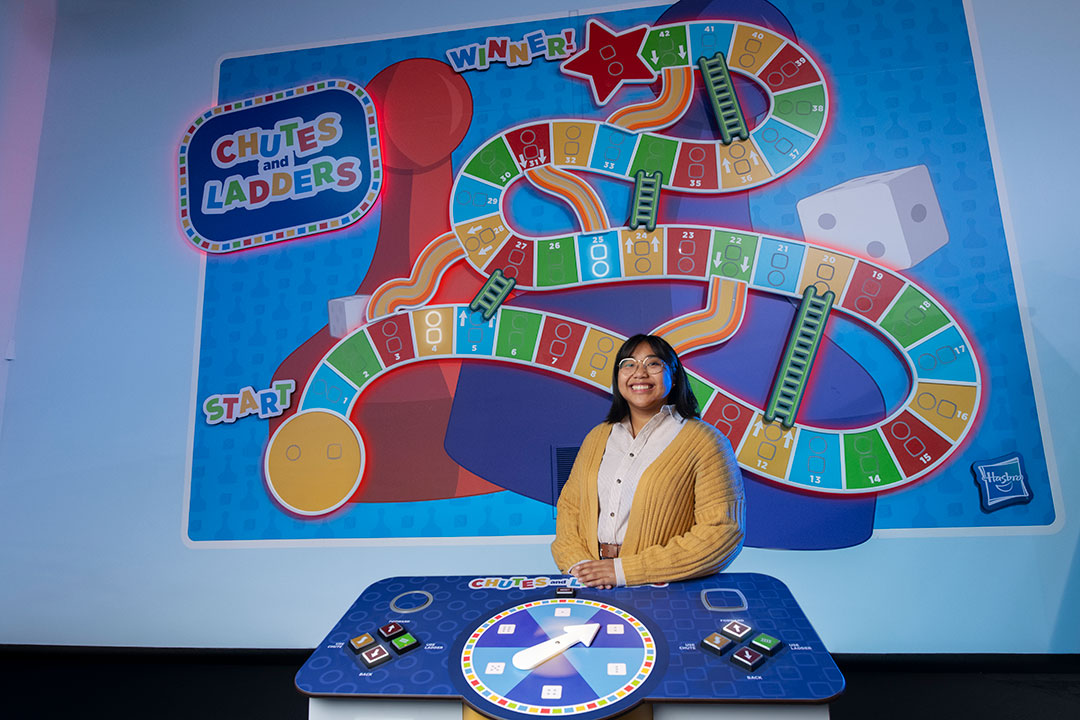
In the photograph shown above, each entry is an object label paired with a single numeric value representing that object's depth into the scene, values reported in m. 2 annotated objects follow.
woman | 1.42
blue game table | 0.95
